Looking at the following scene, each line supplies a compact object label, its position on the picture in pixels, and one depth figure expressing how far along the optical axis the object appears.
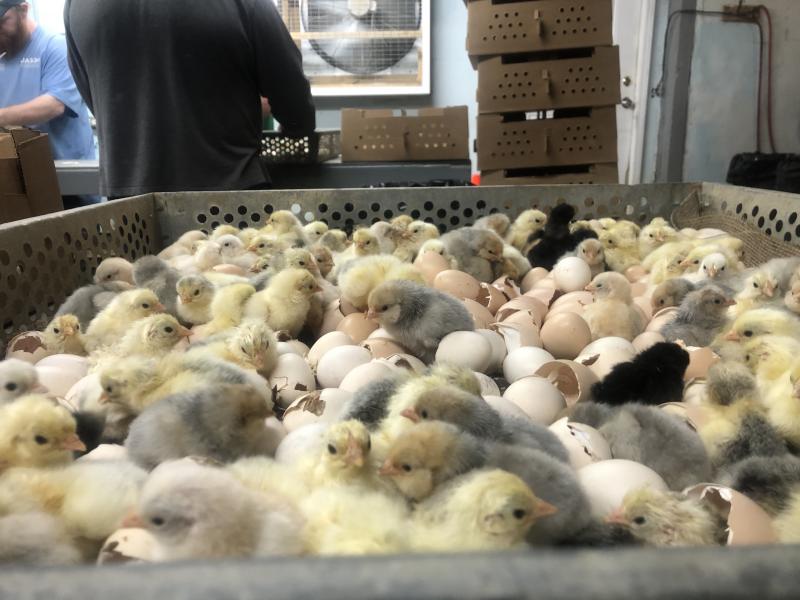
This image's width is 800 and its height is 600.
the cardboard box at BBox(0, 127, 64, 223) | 1.73
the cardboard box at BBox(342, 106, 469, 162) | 3.10
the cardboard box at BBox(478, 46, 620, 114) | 2.91
